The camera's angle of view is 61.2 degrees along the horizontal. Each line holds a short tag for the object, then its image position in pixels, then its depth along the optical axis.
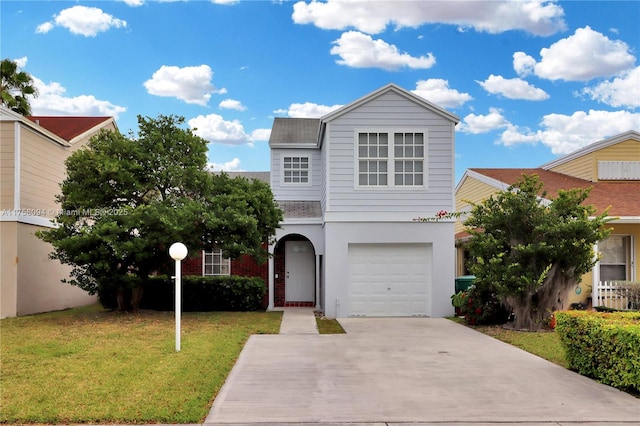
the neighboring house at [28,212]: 14.80
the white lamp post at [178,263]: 9.42
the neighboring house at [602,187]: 15.77
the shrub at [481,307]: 13.85
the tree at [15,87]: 22.56
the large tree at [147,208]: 13.49
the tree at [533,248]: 12.24
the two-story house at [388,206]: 15.59
